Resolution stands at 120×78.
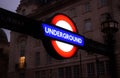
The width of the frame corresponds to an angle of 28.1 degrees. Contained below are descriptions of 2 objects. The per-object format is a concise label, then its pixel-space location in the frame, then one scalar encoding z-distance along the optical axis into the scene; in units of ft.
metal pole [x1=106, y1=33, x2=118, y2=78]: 18.75
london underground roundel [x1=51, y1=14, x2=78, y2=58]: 16.44
